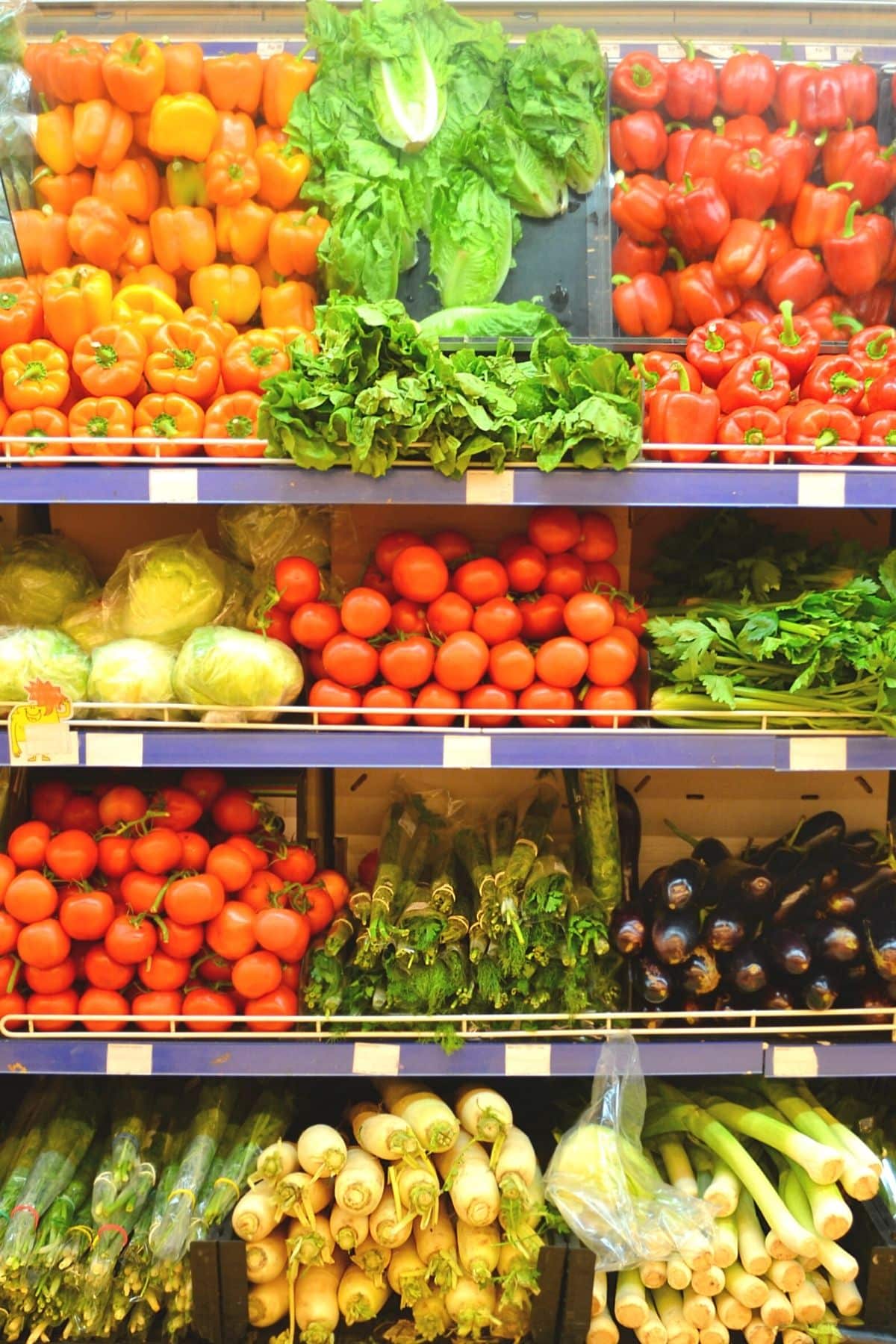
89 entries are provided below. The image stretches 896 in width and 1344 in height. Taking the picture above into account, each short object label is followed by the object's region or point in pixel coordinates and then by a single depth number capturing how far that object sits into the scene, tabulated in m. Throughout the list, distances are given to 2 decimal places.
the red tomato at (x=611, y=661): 2.12
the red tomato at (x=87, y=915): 2.16
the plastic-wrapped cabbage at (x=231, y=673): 2.04
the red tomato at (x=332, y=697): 2.11
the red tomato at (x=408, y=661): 2.10
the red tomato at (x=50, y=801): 2.39
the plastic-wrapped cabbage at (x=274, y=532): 2.40
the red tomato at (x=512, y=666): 2.10
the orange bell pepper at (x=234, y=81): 2.38
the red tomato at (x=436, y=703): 2.11
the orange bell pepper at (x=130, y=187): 2.38
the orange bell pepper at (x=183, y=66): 2.37
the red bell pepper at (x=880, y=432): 2.06
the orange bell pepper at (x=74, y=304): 2.21
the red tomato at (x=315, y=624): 2.14
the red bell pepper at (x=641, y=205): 2.41
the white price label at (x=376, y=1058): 2.14
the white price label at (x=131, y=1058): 2.14
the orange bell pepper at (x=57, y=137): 2.39
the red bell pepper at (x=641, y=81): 2.44
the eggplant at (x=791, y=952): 2.21
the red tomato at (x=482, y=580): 2.15
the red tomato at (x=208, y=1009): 2.17
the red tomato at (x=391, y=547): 2.21
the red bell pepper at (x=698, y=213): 2.37
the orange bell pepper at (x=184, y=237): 2.38
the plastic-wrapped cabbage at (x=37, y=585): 2.37
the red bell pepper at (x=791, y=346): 2.18
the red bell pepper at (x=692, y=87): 2.43
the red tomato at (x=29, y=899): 2.16
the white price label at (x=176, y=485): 1.94
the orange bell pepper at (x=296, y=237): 2.36
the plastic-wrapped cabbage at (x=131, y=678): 2.11
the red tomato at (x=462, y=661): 2.09
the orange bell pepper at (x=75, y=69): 2.36
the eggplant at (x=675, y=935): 2.22
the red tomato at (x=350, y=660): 2.11
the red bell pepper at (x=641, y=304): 2.41
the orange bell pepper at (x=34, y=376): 2.11
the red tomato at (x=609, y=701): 2.12
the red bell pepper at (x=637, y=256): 2.46
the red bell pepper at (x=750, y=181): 2.37
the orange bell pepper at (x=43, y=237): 2.38
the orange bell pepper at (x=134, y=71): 2.33
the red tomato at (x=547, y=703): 2.10
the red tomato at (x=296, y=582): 2.18
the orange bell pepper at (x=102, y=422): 2.05
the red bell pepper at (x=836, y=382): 2.09
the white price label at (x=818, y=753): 2.05
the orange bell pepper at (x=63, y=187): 2.43
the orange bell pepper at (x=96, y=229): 2.34
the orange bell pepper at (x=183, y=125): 2.34
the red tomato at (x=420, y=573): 2.13
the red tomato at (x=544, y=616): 2.18
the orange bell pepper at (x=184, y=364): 2.10
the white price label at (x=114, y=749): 2.02
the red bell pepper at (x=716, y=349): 2.17
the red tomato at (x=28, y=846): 2.22
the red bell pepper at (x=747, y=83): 2.43
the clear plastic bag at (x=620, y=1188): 2.05
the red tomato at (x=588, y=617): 2.11
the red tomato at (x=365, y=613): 2.12
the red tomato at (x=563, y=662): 2.10
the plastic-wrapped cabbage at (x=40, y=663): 2.10
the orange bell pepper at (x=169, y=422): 2.04
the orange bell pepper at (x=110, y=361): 2.08
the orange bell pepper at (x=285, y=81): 2.39
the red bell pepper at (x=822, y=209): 2.40
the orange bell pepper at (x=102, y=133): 2.36
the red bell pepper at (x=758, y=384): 2.10
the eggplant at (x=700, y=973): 2.23
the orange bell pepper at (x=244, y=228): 2.37
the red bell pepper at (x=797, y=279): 2.42
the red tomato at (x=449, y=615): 2.13
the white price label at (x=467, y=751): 2.03
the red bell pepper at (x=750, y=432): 2.04
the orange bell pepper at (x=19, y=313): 2.20
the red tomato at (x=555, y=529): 2.19
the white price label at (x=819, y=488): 1.95
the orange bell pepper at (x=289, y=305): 2.39
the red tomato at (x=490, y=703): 2.11
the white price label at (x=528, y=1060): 2.15
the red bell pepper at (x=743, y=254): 2.38
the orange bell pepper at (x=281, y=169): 2.38
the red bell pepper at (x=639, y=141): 2.43
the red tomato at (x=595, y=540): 2.24
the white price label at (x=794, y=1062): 2.16
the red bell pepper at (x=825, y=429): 2.03
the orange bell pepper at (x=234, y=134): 2.39
